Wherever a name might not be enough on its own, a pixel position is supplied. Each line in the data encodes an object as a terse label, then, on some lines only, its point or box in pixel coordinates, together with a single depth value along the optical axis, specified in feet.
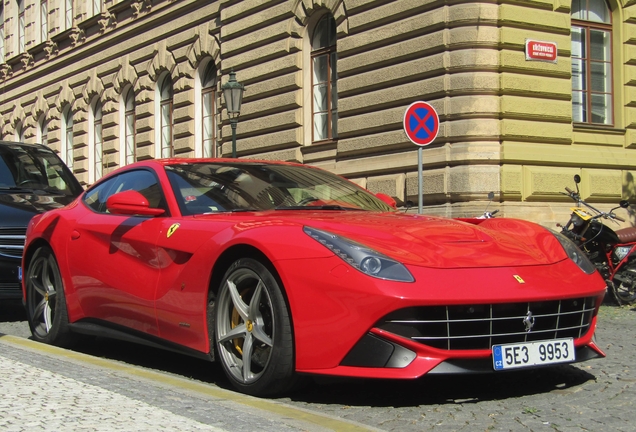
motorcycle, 35.12
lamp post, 53.93
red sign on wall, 48.26
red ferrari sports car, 14.85
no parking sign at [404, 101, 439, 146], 38.73
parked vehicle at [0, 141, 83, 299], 29.01
